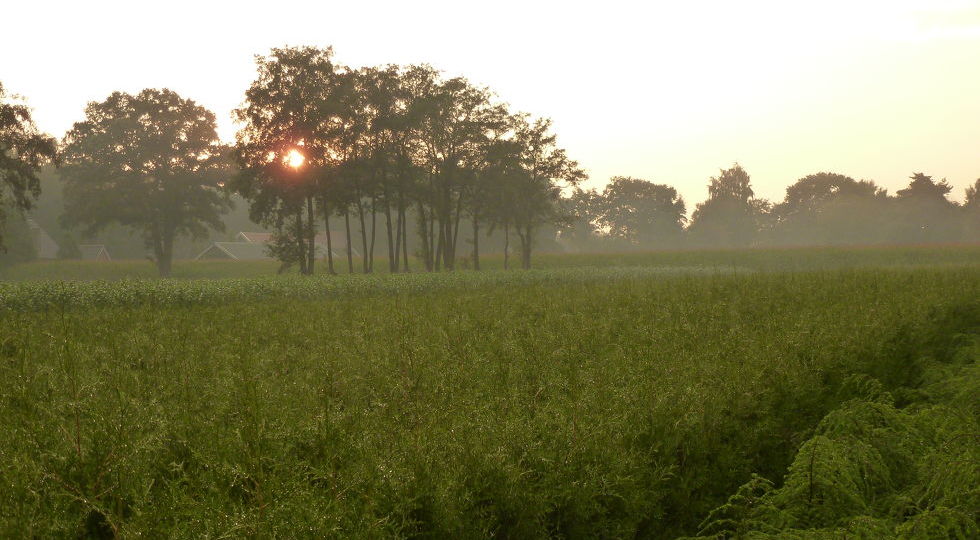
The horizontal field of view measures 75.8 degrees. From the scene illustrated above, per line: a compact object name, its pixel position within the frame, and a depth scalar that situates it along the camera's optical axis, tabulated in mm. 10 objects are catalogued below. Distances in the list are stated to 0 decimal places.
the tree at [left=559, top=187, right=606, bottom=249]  123575
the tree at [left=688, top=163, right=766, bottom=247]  122125
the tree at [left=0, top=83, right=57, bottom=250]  34500
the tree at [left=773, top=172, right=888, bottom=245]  112000
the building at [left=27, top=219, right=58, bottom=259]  75312
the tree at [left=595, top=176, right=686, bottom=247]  127000
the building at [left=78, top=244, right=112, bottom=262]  82812
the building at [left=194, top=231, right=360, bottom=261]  82750
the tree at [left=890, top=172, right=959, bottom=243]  102688
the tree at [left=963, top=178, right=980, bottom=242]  103838
